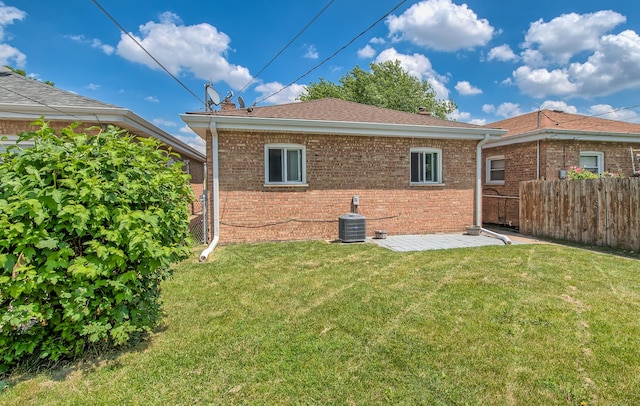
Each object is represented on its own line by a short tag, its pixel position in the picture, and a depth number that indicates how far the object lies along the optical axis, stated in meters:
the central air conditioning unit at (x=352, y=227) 8.22
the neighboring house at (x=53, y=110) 7.23
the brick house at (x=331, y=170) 8.17
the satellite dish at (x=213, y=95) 10.53
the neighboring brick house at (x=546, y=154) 11.09
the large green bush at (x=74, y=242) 2.31
